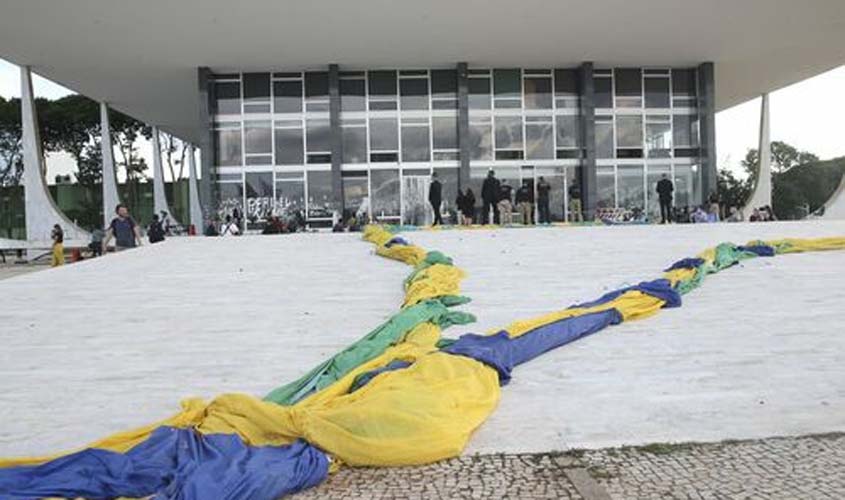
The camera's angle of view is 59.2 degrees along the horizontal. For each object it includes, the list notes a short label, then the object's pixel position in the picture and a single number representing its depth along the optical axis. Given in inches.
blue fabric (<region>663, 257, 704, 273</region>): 387.4
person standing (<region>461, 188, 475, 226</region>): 954.7
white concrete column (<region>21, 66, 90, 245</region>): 1103.0
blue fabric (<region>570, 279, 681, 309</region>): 308.3
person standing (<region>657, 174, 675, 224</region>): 1004.6
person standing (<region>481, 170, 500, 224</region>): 919.0
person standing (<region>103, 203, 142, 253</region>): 591.5
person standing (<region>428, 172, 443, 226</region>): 906.1
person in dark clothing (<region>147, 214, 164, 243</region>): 827.4
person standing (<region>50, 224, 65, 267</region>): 855.7
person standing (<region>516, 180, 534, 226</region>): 969.5
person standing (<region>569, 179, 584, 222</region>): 1061.1
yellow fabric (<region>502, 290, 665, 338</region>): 248.7
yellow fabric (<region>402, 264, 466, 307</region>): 323.0
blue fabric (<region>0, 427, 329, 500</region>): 123.5
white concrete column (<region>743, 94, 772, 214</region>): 1374.3
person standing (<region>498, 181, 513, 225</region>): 991.6
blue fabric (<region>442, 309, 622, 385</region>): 197.6
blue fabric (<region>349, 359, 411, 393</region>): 175.5
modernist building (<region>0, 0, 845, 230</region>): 1015.6
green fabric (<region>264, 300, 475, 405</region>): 185.9
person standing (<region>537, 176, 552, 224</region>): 1007.6
